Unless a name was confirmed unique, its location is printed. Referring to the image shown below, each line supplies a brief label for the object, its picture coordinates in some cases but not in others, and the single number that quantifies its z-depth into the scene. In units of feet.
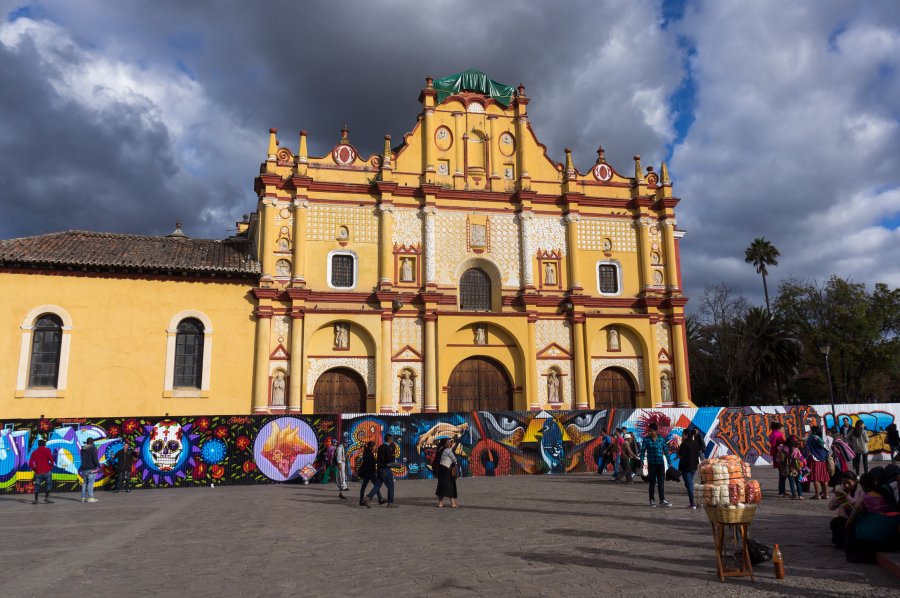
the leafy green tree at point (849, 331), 122.42
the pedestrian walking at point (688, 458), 43.14
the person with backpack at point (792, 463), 48.08
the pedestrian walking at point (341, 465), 56.29
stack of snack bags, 25.31
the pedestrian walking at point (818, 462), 47.55
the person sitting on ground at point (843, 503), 29.91
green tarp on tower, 102.89
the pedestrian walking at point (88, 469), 54.39
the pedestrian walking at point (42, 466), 54.29
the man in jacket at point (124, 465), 62.44
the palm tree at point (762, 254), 187.52
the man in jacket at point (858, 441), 62.98
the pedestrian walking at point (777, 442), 49.63
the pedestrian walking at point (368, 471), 50.27
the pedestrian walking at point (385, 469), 49.47
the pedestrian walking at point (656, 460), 44.57
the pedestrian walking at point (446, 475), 47.39
